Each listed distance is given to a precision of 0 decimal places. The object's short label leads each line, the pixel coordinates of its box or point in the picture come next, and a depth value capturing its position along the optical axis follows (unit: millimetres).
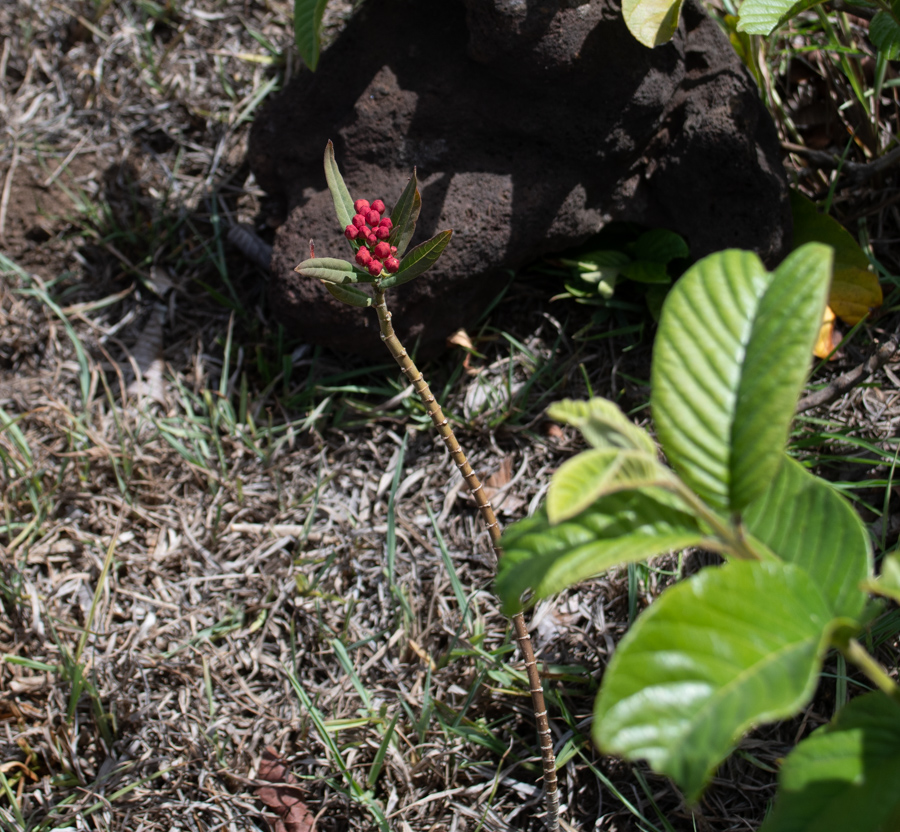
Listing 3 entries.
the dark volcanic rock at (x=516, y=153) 1169
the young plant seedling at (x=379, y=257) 910
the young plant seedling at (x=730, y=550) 786
